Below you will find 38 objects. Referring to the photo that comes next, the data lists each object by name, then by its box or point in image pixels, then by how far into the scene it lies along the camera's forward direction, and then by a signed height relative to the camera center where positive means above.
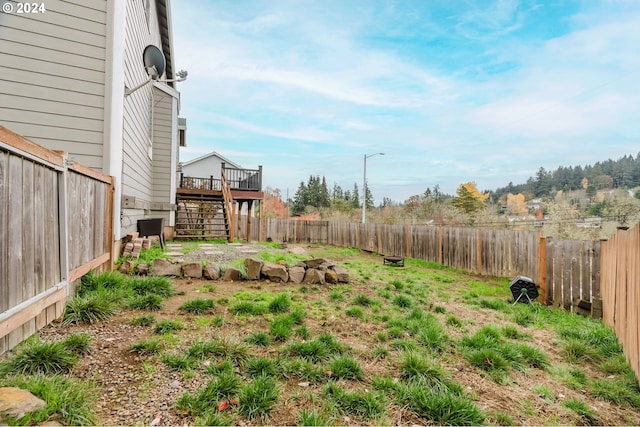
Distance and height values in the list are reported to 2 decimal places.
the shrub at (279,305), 3.98 -1.21
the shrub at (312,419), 1.90 -1.31
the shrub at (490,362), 2.82 -1.44
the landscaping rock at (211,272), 5.24 -1.01
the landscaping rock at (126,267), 4.62 -0.83
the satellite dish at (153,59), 6.70 +3.49
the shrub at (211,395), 1.93 -1.22
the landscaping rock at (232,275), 5.32 -1.08
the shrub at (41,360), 1.99 -1.01
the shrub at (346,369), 2.51 -1.31
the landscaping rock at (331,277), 5.95 -1.23
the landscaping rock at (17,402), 1.51 -0.99
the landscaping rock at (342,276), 6.09 -1.24
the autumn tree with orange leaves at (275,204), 42.56 +1.57
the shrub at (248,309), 3.78 -1.20
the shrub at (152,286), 4.00 -0.99
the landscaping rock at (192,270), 5.13 -0.96
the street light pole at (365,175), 19.08 +2.63
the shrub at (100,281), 3.54 -0.85
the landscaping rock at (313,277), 5.78 -1.21
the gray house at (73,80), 4.18 +1.94
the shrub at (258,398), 1.96 -1.26
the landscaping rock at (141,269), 4.70 -0.88
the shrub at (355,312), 4.12 -1.35
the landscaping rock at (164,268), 4.89 -0.90
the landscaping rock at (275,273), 5.58 -1.09
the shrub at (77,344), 2.37 -1.05
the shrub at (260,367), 2.41 -1.25
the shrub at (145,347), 2.55 -1.15
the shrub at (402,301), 4.86 -1.42
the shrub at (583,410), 2.25 -1.51
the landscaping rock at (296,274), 5.70 -1.14
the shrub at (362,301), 4.71 -1.35
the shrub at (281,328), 3.15 -1.24
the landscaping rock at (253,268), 5.48 -0.98
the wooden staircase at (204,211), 11.16 +0.13
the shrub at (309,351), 2.78 -1.28
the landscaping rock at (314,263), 6.35 -1.03
